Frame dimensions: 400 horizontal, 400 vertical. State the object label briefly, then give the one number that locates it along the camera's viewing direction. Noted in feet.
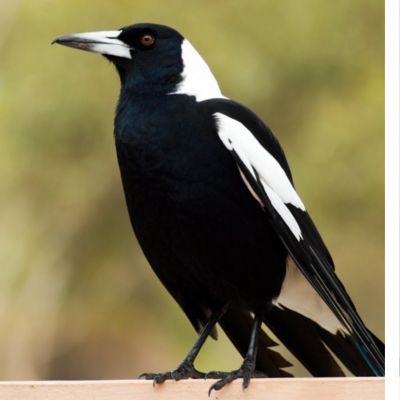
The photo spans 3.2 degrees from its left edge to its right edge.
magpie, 15.94
